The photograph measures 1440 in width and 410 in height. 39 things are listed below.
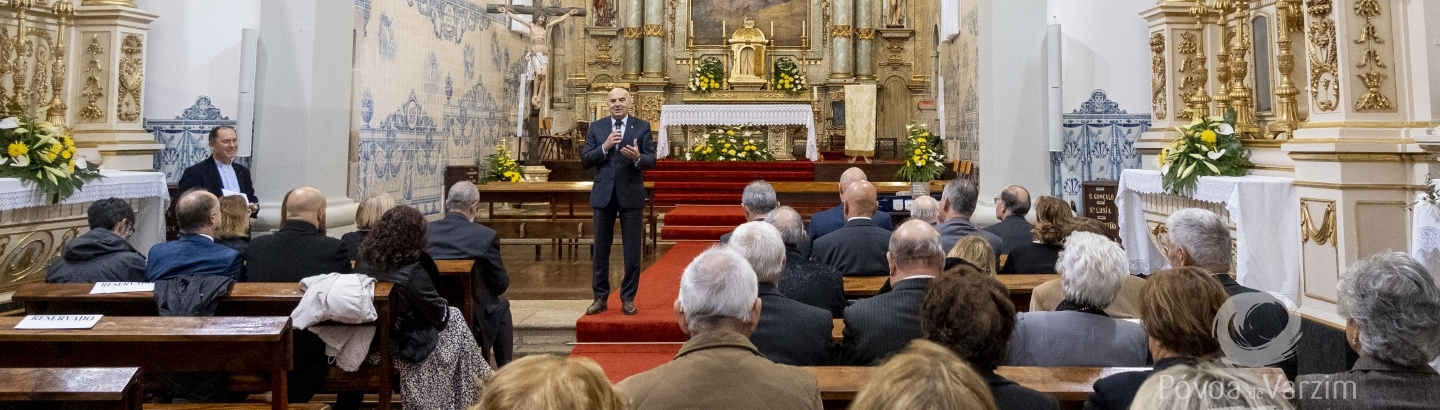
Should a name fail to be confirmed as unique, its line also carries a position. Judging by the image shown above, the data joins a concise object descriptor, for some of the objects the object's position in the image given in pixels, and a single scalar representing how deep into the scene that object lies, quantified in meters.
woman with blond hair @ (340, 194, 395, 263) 4.25
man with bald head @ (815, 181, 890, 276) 4.21
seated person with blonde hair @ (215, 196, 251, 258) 4.02
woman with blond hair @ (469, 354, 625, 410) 1.32
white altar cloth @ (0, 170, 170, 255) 5.38
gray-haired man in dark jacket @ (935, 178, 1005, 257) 4.49
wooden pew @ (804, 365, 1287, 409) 2.11
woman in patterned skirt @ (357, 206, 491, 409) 3.49
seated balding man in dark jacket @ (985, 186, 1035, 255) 4.72
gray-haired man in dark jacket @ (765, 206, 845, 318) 3.45
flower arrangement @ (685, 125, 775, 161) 12.56
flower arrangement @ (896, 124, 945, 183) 10.57
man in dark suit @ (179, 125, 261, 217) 5.63
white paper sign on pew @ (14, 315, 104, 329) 2.70
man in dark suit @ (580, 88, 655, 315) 5.05
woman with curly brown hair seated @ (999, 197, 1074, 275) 3.99
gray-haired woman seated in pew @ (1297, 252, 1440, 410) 1.88
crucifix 12.13
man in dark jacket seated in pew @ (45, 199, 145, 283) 3.87
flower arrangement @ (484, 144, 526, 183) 10.99
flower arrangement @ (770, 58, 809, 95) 14.25
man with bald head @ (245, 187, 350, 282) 3.83
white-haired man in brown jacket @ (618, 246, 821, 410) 1.85
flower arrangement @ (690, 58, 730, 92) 14.13
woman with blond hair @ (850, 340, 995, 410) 1.27
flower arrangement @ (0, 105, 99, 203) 5.46
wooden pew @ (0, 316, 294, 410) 2.73
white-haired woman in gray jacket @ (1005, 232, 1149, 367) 2.62
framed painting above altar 15.22
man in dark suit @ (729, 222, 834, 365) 2.69
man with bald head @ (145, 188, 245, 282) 3.69
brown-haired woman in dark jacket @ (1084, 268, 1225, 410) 1.99
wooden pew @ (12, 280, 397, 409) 3.37
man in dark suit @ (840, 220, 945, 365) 2.61
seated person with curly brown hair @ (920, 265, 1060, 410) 1.96
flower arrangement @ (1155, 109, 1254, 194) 5.94
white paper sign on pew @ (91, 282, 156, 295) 3.41
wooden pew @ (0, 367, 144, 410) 2.04
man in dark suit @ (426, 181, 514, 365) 4.45
